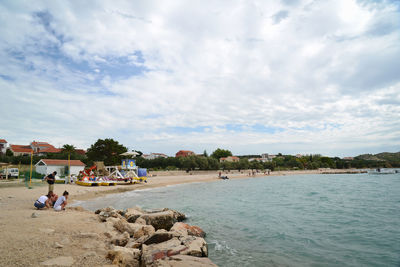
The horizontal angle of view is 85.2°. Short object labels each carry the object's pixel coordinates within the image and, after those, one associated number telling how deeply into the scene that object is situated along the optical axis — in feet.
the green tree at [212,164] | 233.35
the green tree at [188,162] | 212.35
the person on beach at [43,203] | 32.19
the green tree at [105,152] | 149.38
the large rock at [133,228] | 24.57
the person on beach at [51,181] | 37.56
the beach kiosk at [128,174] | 100.63
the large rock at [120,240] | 20.68
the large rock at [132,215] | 32.70
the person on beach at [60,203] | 32.09
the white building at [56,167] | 108.13
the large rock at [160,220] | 31.45
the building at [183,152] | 382.94
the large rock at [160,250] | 16.06
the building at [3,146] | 228.43
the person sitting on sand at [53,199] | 35.50
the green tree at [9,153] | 197.98
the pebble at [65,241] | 17.71
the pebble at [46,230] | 19.72
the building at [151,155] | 378.73
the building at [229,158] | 355.15
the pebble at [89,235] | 20.25
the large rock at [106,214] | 30.32
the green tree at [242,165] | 282.23
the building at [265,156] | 522.47
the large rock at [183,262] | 14.98
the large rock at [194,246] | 18.27
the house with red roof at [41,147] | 225.33
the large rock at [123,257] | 15.62
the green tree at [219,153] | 364.28
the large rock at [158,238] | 20.84
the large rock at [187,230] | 25.15
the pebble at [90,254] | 15.71
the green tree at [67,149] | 188.01
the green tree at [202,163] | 222.89
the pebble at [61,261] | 13.61
